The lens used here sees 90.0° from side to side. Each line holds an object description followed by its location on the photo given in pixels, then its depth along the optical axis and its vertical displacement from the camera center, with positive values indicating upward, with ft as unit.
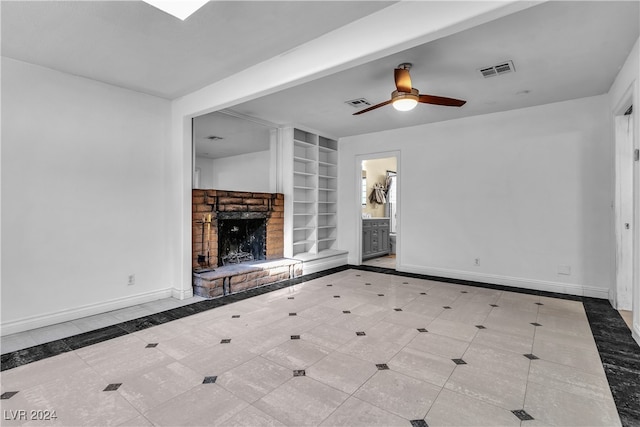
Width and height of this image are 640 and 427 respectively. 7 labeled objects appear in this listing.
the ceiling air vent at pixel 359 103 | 14.38 +5.03
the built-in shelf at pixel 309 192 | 19.26 +1.29
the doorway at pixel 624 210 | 12.12 +0.13
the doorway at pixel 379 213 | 23.94 -0.10
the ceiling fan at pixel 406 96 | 10.00 +3.80
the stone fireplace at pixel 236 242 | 14.83 -1.67
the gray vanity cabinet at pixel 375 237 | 23.88 -1.99
